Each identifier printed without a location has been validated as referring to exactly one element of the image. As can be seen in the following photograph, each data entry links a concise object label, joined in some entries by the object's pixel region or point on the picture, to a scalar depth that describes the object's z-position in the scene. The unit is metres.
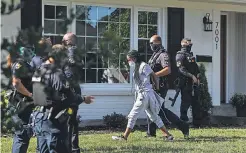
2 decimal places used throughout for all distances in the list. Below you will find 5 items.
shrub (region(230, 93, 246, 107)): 14.33
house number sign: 14.37
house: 12.38
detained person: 9.38
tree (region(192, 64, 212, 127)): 12.86
